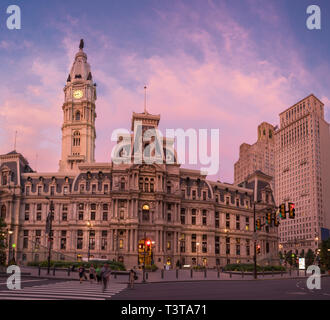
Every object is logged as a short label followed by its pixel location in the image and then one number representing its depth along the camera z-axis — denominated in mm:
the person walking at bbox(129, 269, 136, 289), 33875
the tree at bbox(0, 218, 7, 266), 55719
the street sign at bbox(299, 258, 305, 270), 78625
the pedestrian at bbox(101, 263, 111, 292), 29812
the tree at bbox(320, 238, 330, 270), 89906
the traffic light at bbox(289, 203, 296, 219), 37809
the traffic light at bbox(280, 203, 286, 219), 37688
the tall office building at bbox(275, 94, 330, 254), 179250
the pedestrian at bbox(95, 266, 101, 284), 39034
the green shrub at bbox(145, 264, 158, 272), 72275
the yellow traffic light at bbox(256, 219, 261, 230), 44369
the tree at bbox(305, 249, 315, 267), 150838
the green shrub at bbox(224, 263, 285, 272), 67688
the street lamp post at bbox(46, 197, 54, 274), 51750
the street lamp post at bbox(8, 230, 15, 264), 89875
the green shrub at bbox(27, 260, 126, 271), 60156
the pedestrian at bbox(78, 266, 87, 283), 40094
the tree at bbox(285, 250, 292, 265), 156625
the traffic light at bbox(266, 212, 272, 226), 41991
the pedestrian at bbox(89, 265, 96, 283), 40075
